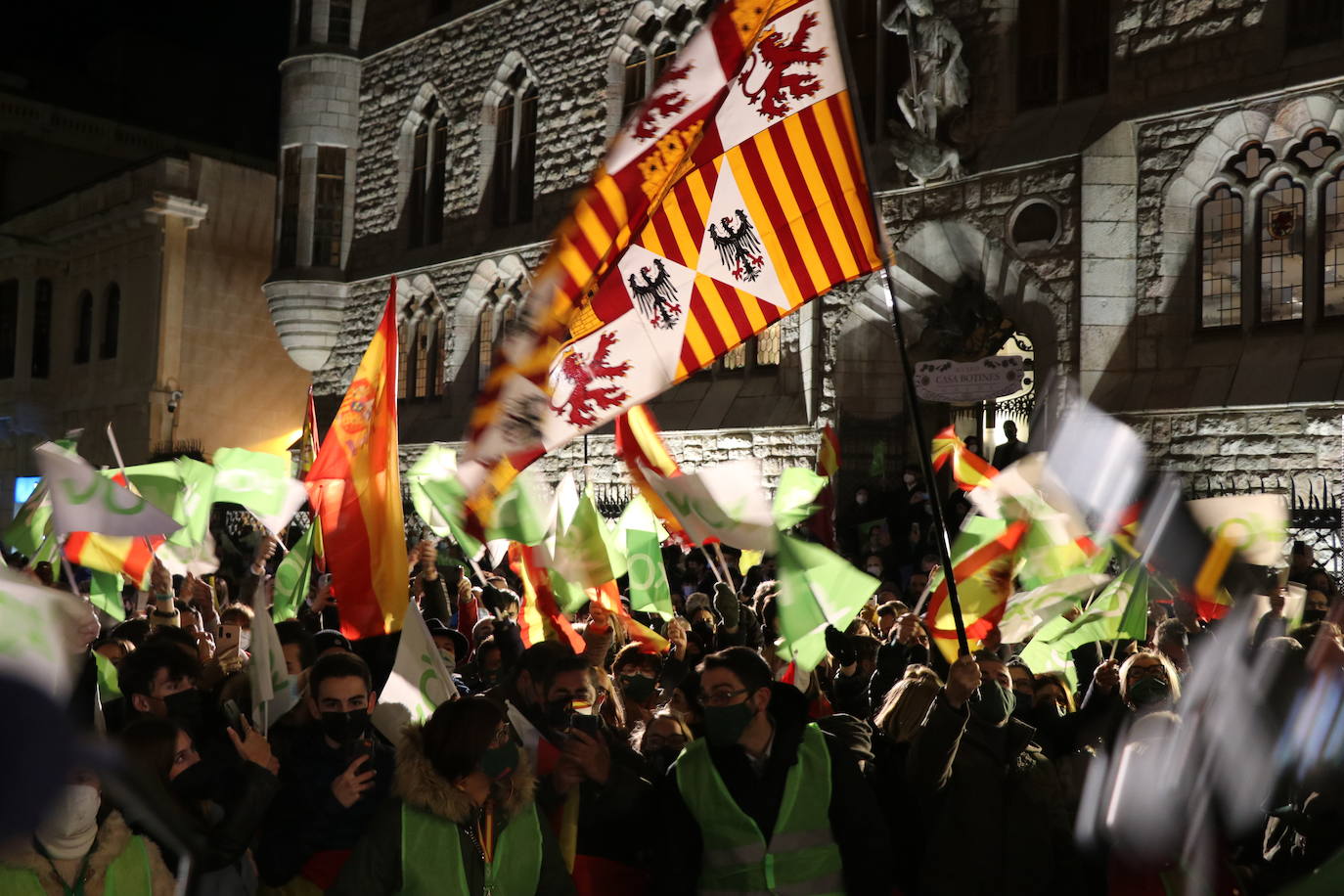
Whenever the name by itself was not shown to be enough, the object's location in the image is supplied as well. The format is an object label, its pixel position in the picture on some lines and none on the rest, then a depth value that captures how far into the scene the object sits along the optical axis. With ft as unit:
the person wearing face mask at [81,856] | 9.47
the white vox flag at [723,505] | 22.89
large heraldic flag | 17.01
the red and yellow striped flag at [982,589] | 21.43
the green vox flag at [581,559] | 26.00
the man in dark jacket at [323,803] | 12.12
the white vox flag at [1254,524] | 22.18
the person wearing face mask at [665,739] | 14.24
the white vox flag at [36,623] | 8.05
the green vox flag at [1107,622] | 21.02
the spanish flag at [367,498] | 21.45
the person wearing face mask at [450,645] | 20.83
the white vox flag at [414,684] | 14.74
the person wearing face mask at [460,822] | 10.42
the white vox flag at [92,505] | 25.48
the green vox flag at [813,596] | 18.54
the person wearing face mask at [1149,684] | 14.25
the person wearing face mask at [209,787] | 11.44
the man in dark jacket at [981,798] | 12.68
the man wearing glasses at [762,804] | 11.55
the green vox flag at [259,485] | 30.37
